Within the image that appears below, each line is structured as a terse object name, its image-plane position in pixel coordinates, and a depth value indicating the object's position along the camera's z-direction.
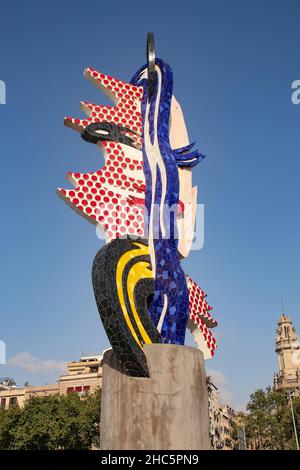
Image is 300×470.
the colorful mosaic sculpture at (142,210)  11.86
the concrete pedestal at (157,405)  11.12
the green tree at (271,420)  44.03
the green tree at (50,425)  32.53
